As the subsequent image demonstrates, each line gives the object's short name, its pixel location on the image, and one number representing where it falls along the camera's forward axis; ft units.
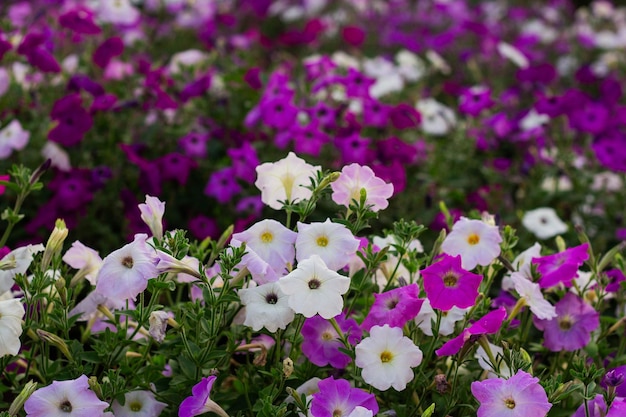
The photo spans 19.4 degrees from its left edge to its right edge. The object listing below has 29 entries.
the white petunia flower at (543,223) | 6.70
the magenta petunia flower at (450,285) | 5.09
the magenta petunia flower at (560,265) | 5.40
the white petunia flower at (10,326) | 4.94
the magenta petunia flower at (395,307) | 5.13
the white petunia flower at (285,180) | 5.34
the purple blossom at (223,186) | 6.94
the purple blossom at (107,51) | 7.24
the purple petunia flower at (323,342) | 5.19
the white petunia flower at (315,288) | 4.97
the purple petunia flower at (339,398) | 5.02
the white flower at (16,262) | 5.20
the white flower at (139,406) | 5.16
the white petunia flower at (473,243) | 5.33
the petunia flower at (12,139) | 6.57
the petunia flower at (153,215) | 5.18
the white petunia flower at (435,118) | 8.21
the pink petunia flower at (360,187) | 5.28
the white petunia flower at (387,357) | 5.06
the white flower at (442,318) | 5.24
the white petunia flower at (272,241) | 5.16
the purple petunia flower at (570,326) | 5.44
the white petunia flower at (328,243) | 5.11
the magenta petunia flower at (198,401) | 4.95
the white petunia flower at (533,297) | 5.29
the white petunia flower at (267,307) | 5.04
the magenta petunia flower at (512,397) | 4.92
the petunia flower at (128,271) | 4.99
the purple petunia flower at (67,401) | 4.91
